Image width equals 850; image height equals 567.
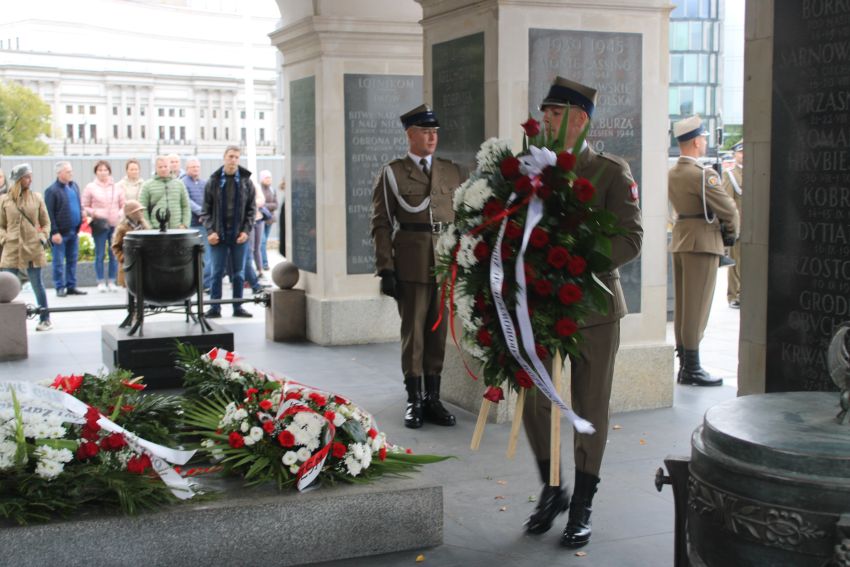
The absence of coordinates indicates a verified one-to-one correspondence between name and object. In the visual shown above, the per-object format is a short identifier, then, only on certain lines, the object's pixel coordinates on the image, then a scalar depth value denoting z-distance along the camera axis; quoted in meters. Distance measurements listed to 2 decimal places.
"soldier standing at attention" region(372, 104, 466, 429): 7.06
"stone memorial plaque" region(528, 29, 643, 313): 7.10
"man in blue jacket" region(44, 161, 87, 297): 14.38
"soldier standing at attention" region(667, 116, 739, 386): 8.53
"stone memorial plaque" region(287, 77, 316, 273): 10.60
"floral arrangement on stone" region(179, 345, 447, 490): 4.65
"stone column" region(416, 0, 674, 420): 7.06
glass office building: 56.19
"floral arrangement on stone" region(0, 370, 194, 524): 4.25
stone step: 4.20
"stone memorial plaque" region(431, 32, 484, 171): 7.32
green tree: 48.75
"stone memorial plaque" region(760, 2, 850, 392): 4.47
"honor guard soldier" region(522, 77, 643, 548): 4.72
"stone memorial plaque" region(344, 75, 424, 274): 10.34
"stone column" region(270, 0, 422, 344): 10.28
